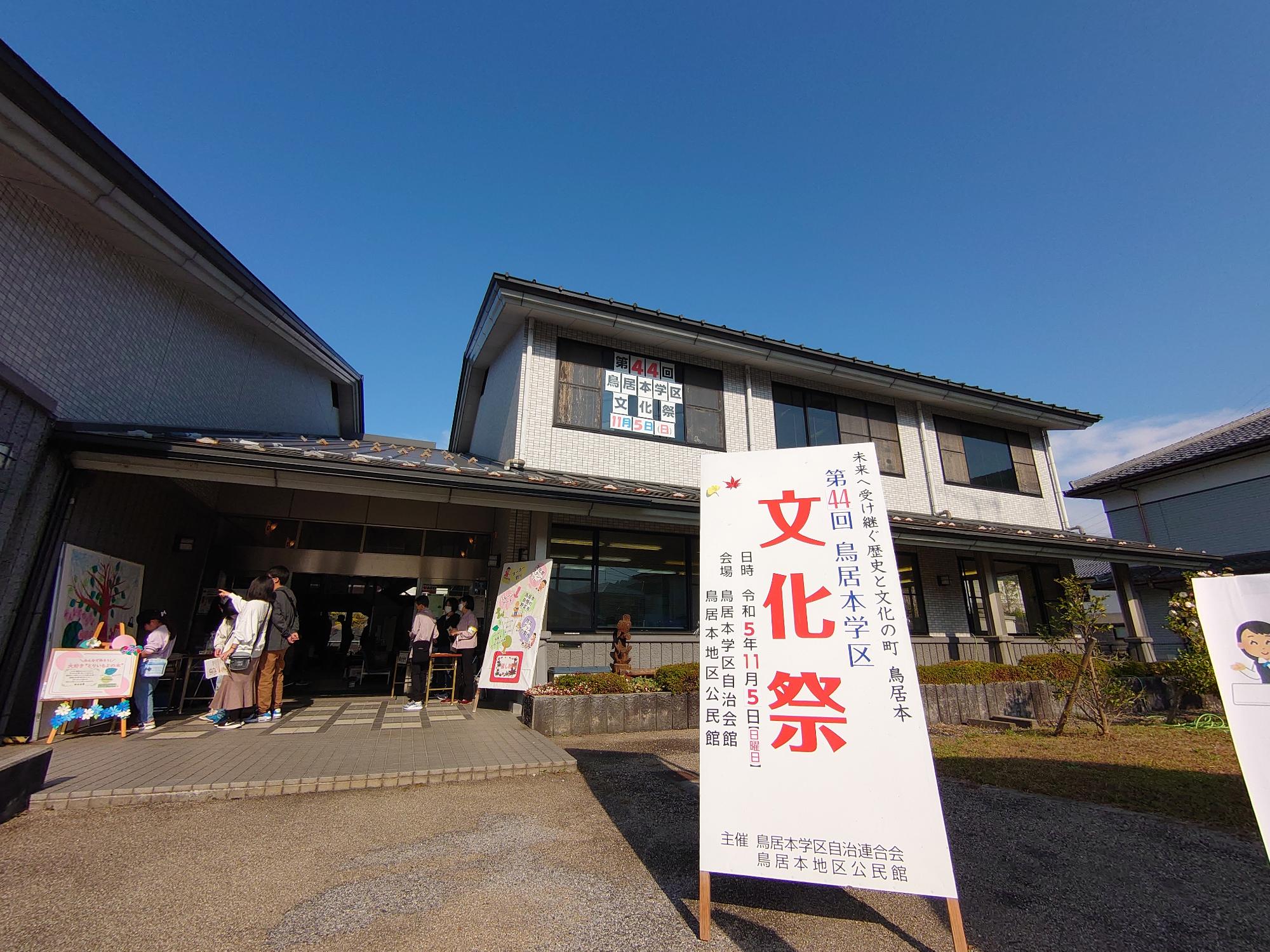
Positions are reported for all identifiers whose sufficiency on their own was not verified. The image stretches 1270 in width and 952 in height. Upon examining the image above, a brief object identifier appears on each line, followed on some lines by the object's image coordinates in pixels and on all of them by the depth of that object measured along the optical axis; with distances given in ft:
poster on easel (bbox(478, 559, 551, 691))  25.41
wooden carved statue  26.30
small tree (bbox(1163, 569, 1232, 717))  29.76
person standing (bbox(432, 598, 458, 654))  31.37
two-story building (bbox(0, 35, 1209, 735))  19.21
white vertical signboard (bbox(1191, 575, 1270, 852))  7.66
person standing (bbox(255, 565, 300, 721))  23.62
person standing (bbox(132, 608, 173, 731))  21.15
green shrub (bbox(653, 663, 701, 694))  25.32
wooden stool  28.30
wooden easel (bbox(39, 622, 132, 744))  18.57
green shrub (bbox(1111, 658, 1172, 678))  33.04
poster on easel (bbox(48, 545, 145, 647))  18.89
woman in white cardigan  22.02
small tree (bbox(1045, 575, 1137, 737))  24.06
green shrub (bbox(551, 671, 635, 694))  24.22
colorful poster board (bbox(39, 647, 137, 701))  18.43
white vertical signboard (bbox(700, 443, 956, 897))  8.35
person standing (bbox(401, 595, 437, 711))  27.43
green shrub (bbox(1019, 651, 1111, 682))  30.42
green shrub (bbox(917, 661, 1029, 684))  28.78
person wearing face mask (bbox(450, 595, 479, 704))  27.99
